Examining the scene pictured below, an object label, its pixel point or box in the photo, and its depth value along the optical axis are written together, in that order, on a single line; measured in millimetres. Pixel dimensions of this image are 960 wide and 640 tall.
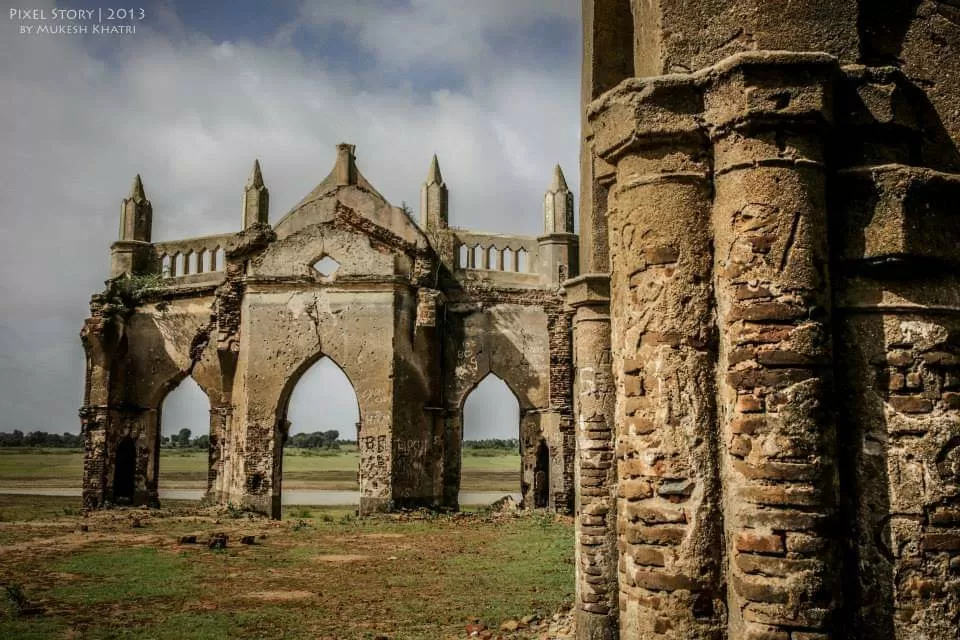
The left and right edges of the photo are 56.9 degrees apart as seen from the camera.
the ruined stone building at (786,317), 3346
